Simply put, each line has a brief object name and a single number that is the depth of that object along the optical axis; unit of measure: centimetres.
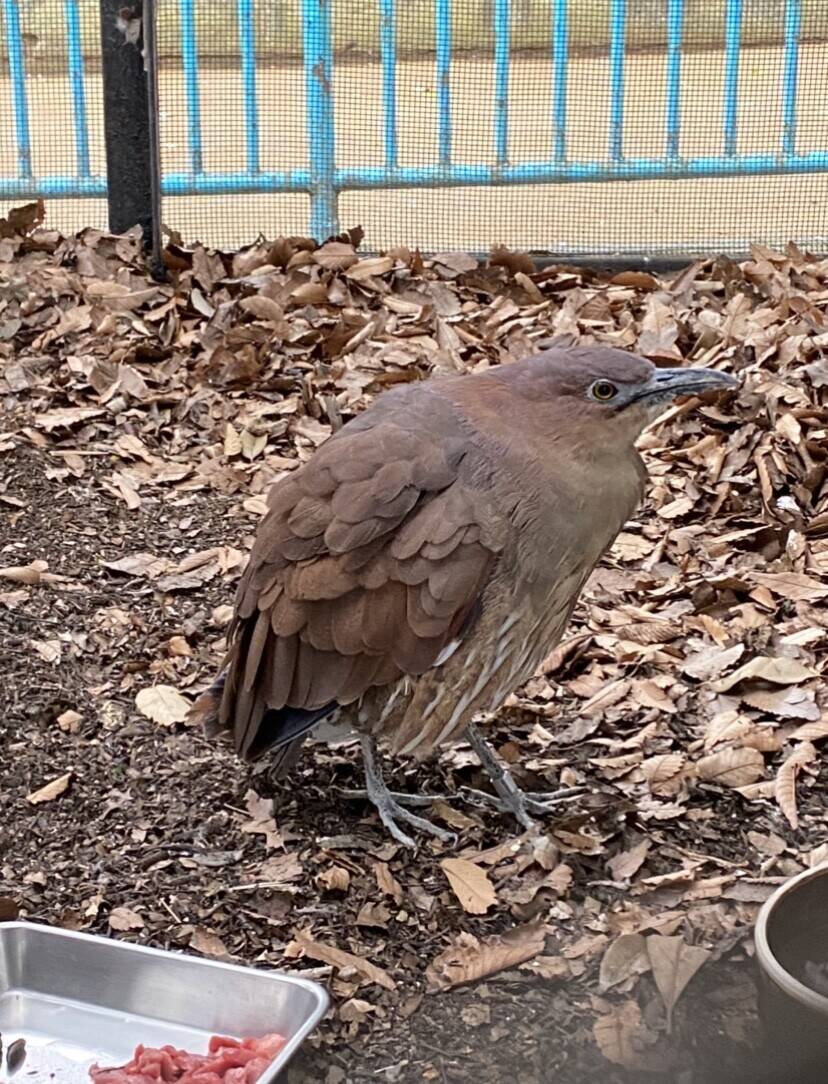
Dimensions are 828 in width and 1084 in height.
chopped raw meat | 231
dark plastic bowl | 188
